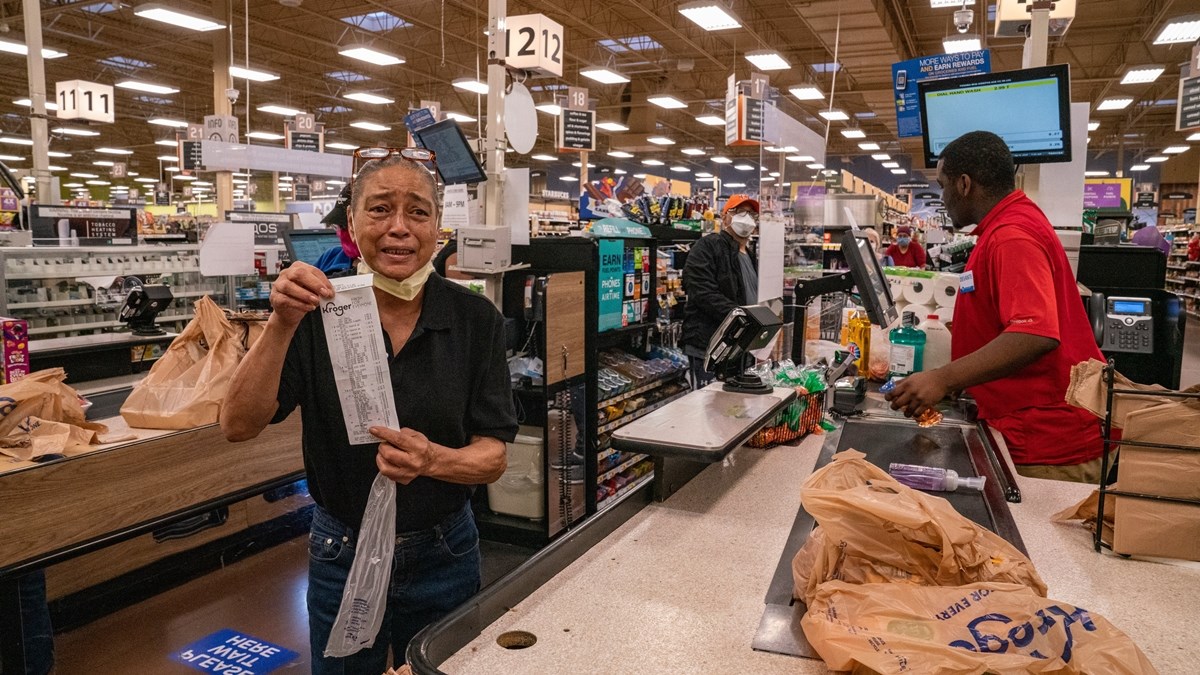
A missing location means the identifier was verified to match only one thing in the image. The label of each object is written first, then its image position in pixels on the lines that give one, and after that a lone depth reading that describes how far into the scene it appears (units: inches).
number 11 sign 414.3
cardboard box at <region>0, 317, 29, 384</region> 115.6
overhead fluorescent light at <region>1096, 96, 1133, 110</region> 673.6
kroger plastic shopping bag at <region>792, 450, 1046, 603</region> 48.0
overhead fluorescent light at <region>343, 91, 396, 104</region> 593.7
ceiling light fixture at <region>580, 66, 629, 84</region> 511.2
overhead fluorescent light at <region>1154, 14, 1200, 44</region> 370.0
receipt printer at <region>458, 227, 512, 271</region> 145.8
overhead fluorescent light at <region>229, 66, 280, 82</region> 492.6
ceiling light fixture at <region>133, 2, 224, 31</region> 355.3
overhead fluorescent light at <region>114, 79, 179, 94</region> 544.4
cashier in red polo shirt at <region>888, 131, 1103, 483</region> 79.5
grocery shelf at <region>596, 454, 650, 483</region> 188.2
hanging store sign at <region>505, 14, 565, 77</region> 204.5
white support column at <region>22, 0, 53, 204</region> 254.4
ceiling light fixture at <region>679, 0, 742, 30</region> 382.0
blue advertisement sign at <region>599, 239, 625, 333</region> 181.3
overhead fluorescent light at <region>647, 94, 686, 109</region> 629.3
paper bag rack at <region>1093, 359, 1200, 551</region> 58.2
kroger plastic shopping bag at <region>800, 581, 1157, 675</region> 41.5
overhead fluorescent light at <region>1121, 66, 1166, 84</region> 529.0
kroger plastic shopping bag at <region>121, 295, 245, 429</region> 110.0
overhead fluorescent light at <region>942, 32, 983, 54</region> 386.0
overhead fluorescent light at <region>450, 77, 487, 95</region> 528.3
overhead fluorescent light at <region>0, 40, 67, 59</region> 418.6
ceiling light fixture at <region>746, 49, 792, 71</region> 471.8
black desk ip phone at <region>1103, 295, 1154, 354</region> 113.6
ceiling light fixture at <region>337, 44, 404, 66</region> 465.7
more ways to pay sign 171.0
